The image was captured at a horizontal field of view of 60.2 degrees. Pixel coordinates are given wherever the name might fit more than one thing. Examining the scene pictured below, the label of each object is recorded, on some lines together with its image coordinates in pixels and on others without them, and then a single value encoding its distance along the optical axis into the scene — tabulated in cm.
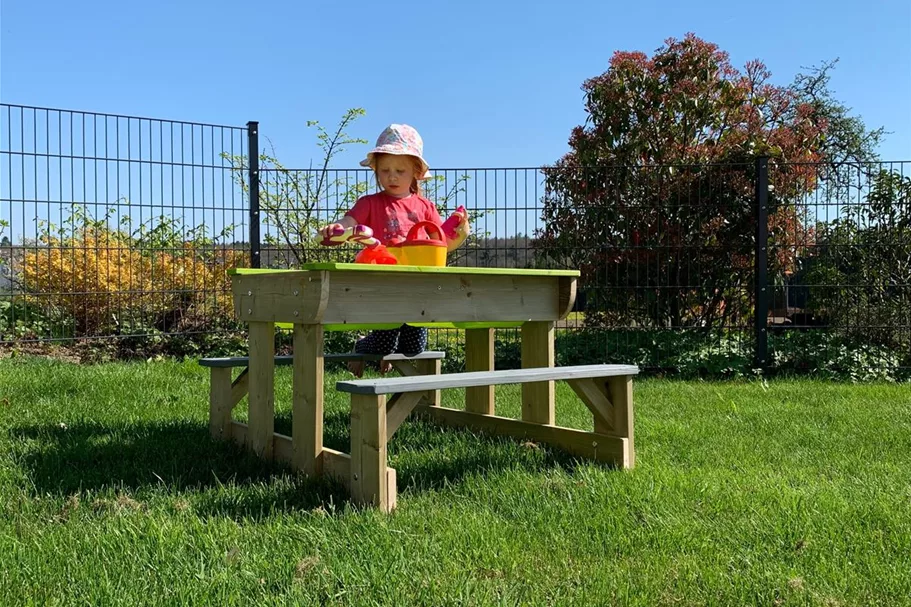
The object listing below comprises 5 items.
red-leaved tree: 714
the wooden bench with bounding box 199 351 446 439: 382
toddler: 379
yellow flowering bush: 710
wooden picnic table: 299
